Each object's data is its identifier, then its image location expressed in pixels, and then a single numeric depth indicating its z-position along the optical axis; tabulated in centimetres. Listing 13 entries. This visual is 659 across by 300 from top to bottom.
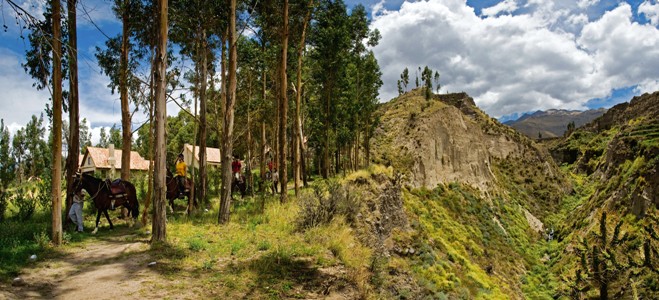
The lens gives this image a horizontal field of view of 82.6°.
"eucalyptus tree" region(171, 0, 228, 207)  1631
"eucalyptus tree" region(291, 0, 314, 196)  2022
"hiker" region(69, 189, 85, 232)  1296
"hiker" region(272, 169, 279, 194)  2389
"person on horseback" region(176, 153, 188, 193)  1838
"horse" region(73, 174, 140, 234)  1348
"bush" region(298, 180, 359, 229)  1320
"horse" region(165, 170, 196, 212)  1812
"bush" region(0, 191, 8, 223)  1451
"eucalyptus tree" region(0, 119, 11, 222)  1488
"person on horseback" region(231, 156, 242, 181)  2327
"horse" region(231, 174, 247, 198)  2341
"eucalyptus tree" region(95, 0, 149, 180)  1698
